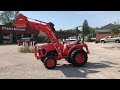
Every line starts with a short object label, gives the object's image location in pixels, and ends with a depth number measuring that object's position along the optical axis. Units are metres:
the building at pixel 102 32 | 26.75
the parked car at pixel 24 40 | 15.08
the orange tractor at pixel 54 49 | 4.17
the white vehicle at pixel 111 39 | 18.84
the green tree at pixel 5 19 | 28.70
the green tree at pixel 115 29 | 18.27
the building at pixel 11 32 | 20.20
